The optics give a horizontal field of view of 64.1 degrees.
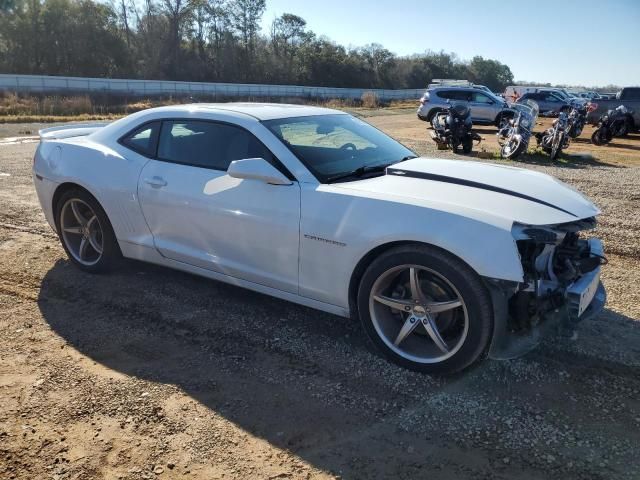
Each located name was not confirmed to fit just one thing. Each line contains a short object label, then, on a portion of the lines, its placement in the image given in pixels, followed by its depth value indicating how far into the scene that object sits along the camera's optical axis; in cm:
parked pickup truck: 1764
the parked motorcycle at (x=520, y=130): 1209
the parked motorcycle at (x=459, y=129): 1325
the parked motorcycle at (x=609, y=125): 1594
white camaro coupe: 275
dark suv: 2605
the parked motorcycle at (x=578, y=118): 1445
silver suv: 2153
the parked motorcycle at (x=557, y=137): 1227
